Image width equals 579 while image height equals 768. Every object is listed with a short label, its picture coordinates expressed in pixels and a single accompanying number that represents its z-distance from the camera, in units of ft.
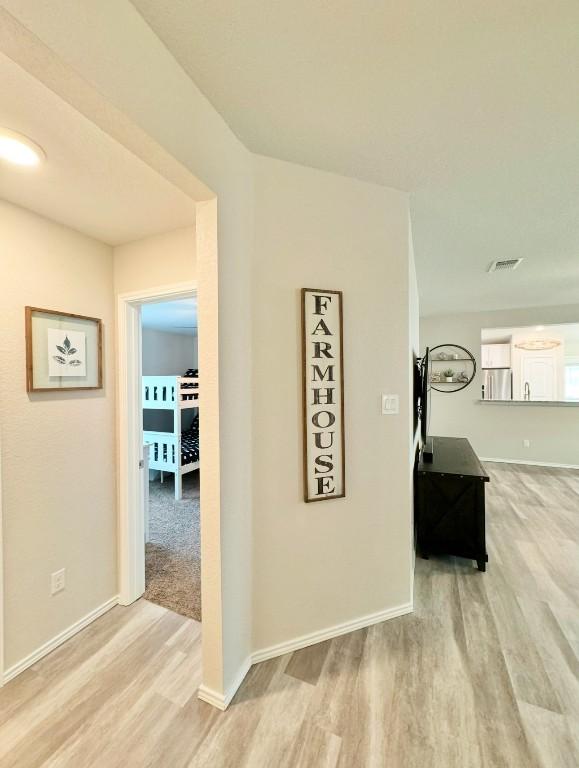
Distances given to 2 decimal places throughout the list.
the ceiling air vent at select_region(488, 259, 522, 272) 10.04
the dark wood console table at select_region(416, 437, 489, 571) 7.87
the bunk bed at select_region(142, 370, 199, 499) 13.50
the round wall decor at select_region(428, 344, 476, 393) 17.74
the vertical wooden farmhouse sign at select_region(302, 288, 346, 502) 5.38
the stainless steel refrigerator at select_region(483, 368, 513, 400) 17.99
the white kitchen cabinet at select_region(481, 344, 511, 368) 18.47
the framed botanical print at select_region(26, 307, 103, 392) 5.46
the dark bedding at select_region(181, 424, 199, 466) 13.97
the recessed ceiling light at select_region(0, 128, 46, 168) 3.84
